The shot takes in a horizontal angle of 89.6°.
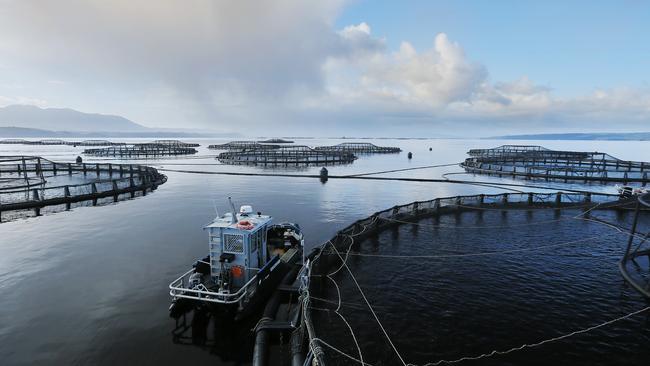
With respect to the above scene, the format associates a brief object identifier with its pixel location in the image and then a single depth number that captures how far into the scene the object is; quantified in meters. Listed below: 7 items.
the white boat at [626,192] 44.95
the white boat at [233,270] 17.98
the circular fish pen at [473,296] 15.12
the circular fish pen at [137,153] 160.12
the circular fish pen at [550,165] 80.62
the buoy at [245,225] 18.79
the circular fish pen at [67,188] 46.33
